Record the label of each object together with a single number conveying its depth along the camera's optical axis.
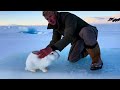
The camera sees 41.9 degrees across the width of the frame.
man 0.98
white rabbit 0.98
